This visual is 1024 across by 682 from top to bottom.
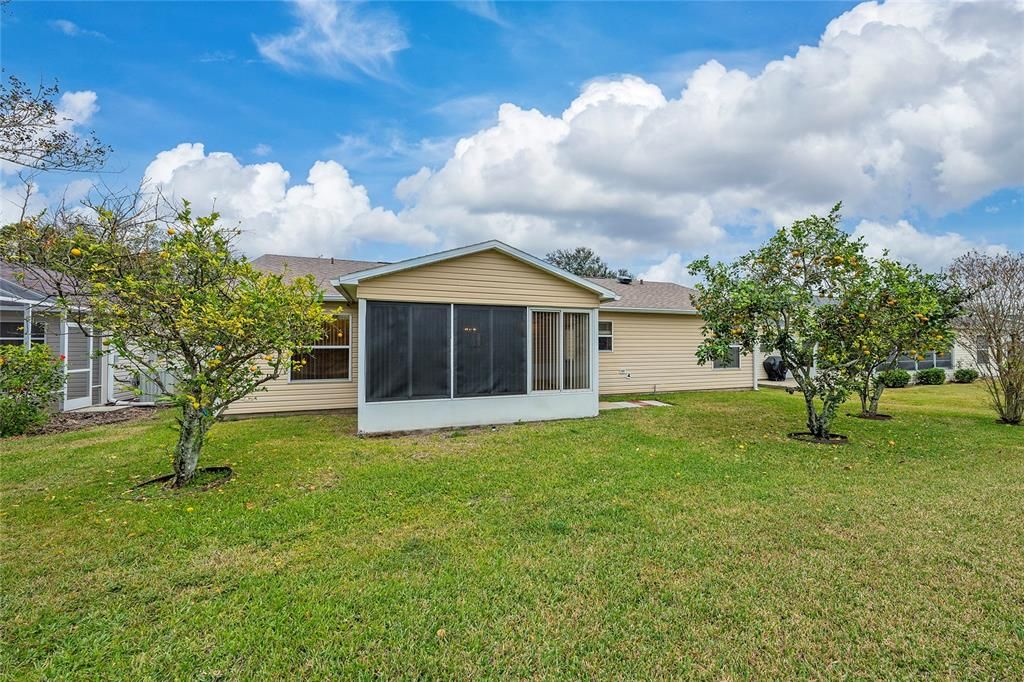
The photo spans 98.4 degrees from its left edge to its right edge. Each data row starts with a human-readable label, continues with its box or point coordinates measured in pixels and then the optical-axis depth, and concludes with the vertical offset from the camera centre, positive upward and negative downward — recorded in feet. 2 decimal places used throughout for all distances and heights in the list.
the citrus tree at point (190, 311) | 15.38 +1.63
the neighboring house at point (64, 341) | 31.30 +1.26
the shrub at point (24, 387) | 25.68 -1.78
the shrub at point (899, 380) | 51.39 -3.29
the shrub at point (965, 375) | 60.49 -3.17
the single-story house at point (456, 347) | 26.30 +0.56
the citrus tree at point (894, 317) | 22.54 +1.88
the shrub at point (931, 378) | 59.31 -3.38
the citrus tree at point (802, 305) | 23.90 +2.70
